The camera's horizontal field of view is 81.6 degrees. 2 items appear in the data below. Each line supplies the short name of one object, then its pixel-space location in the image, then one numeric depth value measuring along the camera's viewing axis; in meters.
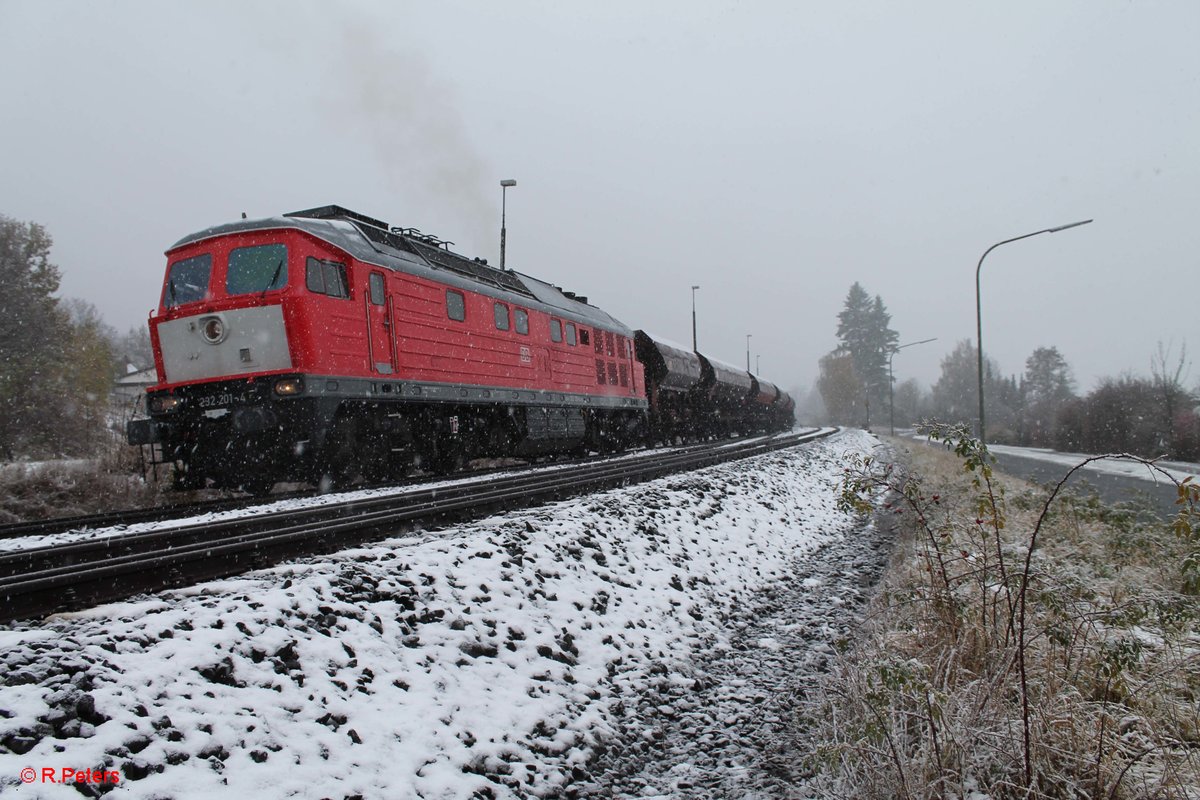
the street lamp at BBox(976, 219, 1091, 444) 17.41
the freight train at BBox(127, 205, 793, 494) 8.90
